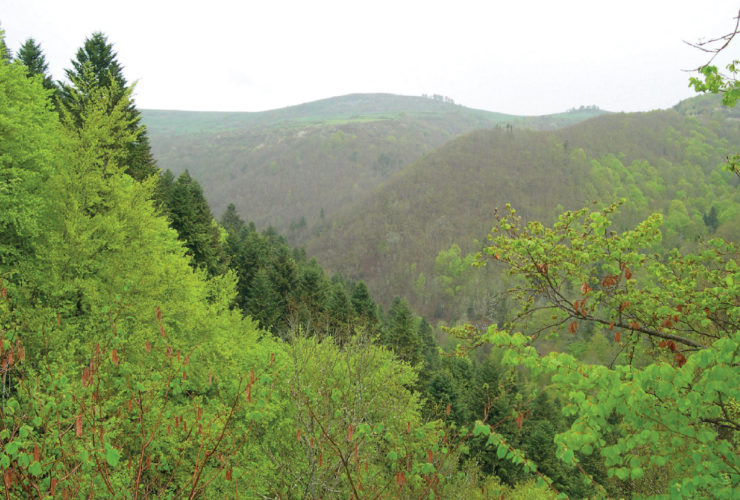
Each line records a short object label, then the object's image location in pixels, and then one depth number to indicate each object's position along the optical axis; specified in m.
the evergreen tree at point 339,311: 33.47
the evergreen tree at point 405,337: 31.70
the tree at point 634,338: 3.77
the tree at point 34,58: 22.84
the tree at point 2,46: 13.10
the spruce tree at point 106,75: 19.72
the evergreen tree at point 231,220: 57.20
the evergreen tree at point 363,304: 36.59
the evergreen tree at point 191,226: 24.12
